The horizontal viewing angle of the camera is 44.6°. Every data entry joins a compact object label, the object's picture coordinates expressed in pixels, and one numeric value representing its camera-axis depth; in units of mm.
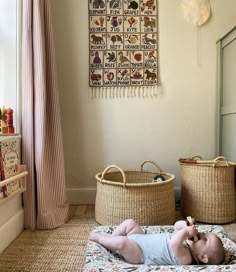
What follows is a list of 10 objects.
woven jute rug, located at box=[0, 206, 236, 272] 1323
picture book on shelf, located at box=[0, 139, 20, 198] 1495
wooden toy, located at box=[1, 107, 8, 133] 1655
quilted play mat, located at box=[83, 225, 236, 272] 1021
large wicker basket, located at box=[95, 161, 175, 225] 1752
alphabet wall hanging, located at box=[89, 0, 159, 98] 2367
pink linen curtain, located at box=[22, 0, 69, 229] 1777
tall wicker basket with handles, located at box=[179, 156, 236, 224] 1911
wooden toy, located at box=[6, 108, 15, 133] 1657
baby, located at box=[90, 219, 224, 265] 1182
